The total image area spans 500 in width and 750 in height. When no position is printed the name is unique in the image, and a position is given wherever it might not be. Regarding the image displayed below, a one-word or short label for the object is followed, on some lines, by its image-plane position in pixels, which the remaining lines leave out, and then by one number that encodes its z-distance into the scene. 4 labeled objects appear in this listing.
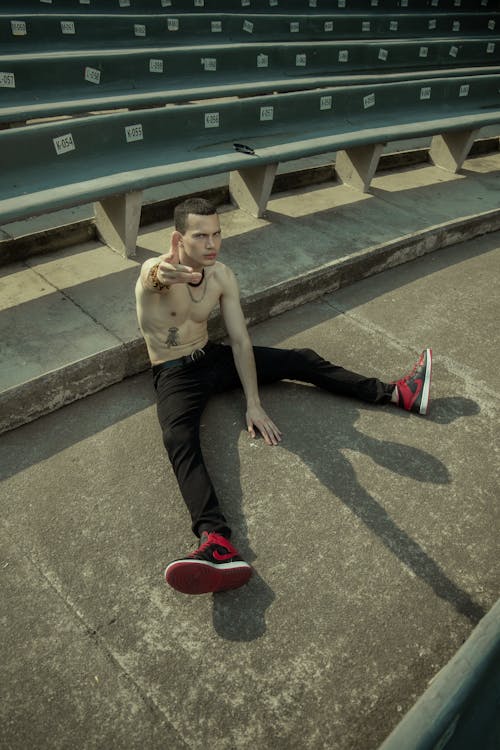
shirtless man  2.79
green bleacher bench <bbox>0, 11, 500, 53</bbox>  6.42
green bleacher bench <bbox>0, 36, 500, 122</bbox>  5.35
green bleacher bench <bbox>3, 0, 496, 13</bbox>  7.46
